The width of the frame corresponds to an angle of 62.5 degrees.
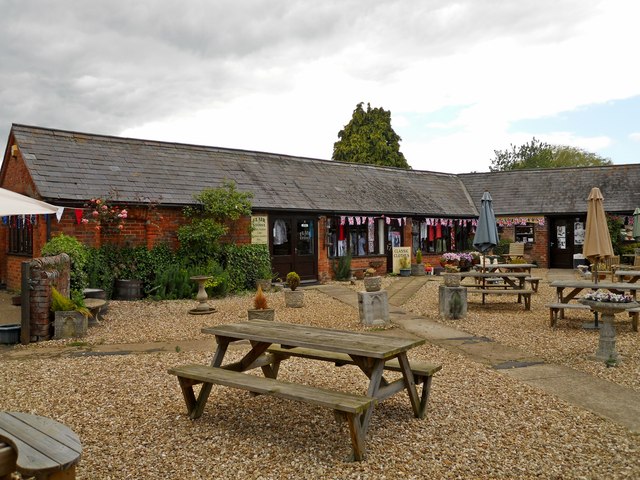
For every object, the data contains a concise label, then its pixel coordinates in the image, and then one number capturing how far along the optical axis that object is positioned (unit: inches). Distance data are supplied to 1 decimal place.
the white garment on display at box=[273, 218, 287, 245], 642.8
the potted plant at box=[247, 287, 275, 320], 354.6
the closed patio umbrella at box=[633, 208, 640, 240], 675.4
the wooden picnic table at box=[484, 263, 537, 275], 518.0
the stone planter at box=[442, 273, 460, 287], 405.7
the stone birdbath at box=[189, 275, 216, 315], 417.7
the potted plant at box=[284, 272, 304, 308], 458.0
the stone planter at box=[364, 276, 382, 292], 367.9
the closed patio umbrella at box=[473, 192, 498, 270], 492.1
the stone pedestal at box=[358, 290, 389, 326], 362.9
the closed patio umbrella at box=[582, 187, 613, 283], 350.0
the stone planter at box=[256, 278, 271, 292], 570.6
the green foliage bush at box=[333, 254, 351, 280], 698.8
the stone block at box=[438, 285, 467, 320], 397.1
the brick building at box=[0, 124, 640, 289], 519.2
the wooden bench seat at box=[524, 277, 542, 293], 487.2
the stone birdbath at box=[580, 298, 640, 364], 259.1
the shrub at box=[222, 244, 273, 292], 558.9
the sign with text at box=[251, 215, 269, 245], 610.9
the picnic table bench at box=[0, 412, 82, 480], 95.3
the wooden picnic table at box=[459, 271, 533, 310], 434.9
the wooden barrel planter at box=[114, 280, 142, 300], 483.5
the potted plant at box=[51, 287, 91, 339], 317.7
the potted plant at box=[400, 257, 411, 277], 765.9
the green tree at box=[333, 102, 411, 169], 1405.0
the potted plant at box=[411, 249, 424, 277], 776.9
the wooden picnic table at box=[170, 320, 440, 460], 155.8
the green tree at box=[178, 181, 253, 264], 536.1
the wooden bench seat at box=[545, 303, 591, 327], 345.9
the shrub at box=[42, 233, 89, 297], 390.1
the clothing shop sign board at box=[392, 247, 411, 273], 768.9
